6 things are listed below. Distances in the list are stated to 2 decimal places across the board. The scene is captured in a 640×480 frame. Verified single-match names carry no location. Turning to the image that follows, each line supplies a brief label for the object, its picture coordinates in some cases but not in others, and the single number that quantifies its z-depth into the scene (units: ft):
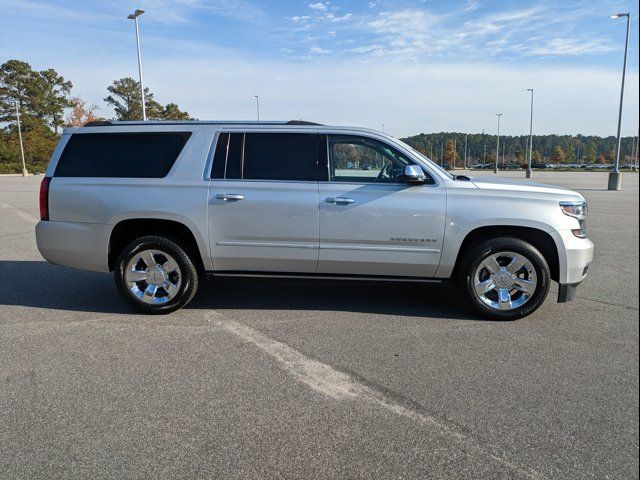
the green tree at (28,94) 200.54
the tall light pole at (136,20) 74.02
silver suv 15.62
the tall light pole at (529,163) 135.30
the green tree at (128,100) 199.00
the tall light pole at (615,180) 81.30
